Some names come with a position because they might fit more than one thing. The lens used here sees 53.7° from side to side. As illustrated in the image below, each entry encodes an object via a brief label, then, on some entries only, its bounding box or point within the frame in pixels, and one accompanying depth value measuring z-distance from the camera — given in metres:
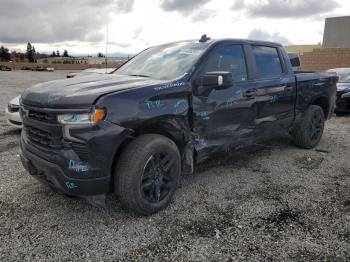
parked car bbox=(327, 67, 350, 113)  10.44
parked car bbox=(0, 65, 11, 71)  49.95
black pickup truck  3.11
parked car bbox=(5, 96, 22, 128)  6.55
